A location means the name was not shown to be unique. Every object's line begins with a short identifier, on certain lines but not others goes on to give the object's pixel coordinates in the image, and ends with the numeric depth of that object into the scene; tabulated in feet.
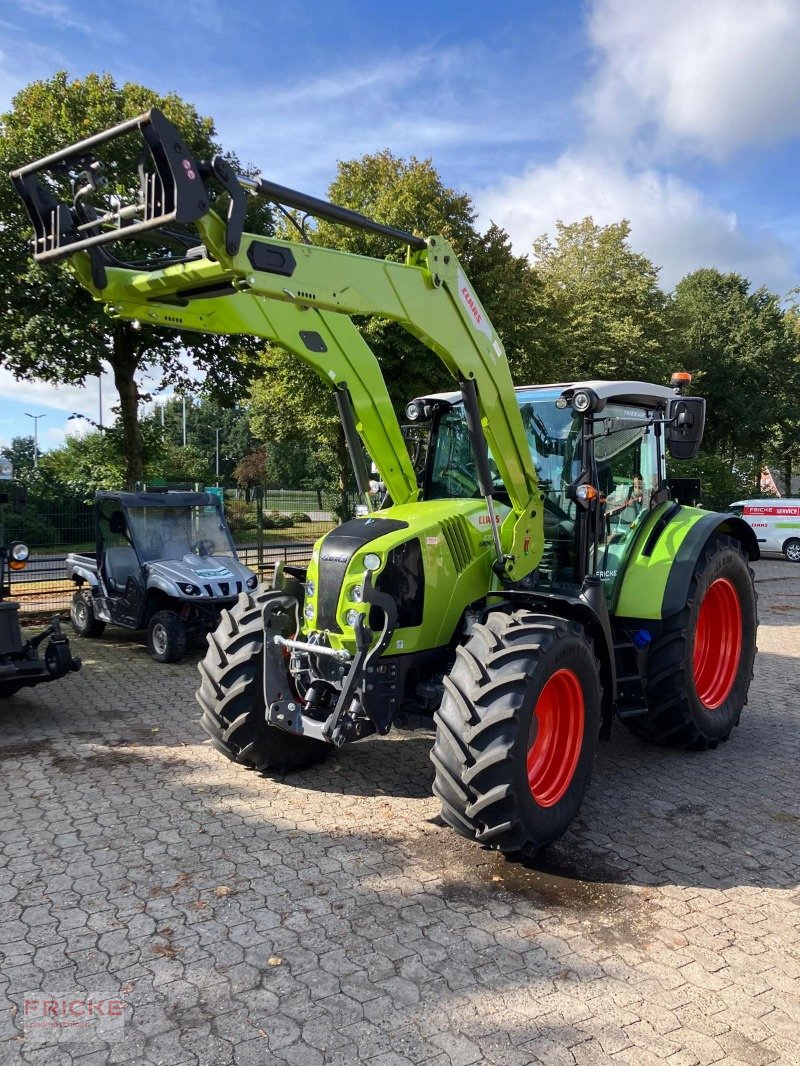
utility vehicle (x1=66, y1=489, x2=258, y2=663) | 28.89
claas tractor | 12.53
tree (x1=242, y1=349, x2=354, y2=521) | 58.18
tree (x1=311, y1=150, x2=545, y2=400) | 52.13
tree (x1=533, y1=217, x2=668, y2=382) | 81.25
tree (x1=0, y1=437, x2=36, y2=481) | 49.55
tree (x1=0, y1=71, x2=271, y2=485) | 34.40
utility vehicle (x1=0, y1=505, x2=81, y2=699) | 20.88
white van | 68.49
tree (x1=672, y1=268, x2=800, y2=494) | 106.93
